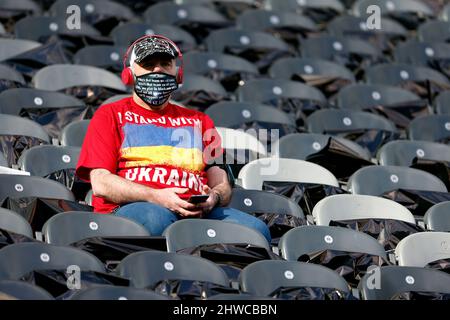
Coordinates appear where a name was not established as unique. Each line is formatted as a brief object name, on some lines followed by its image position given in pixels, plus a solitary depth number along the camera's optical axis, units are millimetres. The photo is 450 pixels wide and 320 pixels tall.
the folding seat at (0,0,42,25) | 20656
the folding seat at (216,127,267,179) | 16000
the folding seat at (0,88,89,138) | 16375
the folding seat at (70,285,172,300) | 10883
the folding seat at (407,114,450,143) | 18656
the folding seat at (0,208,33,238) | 12555
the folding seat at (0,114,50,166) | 15219
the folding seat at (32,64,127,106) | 17562
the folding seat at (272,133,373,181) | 16562
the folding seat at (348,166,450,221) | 15891
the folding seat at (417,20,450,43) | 23562
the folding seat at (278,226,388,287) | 13461
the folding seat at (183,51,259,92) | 19625
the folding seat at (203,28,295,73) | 20922
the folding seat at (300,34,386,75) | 21766
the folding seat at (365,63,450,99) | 20844
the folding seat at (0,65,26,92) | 17187
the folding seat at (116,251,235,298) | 11898
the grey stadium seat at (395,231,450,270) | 14008
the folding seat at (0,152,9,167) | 14672
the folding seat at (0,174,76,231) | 13437
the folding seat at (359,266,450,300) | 12750
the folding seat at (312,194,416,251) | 14677
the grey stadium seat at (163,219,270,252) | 12875
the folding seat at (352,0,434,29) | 24359
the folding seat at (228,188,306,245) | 14430
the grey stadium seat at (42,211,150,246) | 12617
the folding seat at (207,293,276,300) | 11227
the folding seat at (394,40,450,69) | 22359
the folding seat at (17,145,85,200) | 14711
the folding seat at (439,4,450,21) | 25156
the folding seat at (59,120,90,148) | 15641
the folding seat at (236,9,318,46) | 22375
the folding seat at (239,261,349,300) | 12250
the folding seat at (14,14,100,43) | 19781
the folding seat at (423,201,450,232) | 15172
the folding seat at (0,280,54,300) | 10711
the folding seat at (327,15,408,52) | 22906
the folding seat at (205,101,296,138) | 17344
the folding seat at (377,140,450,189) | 17031
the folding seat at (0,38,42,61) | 18641
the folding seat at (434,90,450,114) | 20023
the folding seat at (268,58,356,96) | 20031
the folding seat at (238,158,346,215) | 15461
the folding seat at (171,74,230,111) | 18234
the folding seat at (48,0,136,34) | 20969
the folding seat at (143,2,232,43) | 21750
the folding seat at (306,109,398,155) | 17906
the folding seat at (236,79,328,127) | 18703
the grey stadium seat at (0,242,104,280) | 11578
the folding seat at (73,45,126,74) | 19062
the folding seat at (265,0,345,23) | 23766
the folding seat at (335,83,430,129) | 19297
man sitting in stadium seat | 13180
